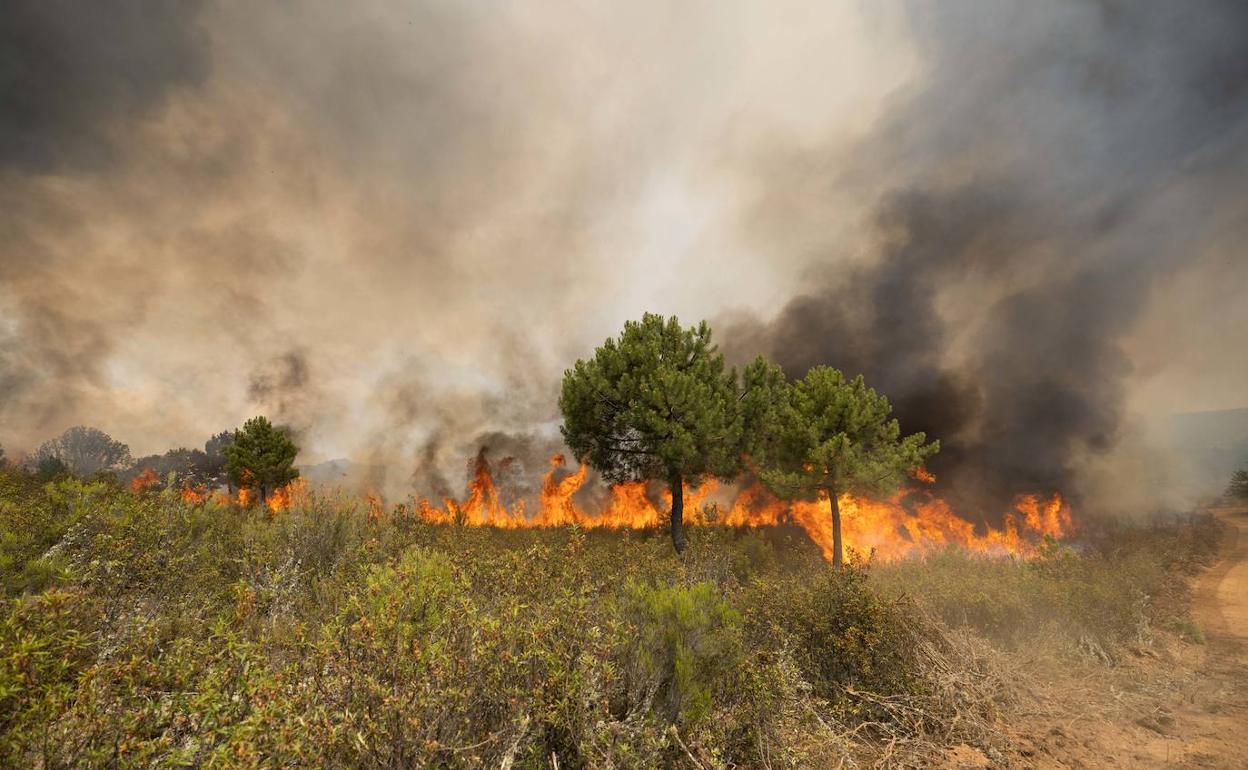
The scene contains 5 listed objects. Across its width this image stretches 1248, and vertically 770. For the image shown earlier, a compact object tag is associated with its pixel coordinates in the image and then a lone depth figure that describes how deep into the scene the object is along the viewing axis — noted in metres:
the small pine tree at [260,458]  29.41
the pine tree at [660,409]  17.97
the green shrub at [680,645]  4.54
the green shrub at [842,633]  7.02
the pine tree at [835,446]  17.92
